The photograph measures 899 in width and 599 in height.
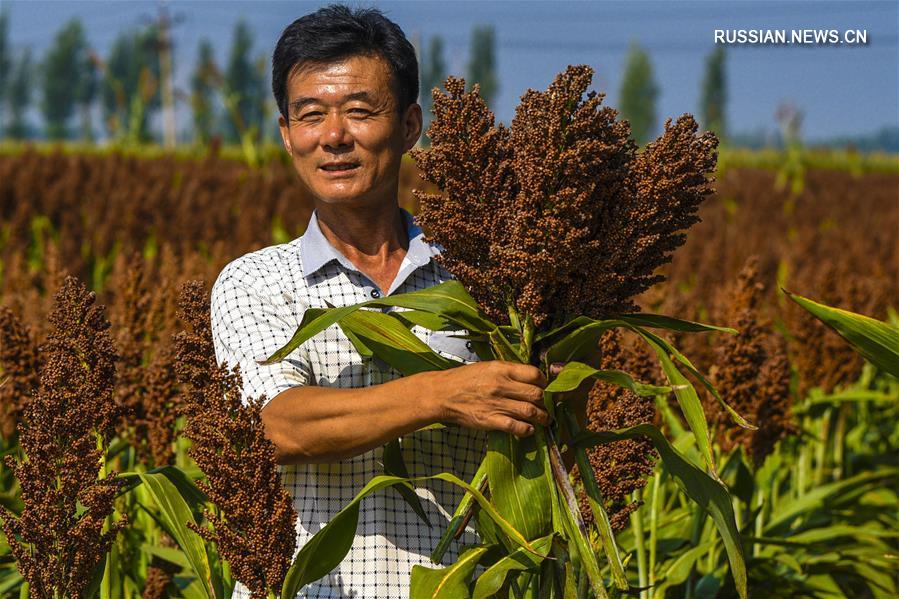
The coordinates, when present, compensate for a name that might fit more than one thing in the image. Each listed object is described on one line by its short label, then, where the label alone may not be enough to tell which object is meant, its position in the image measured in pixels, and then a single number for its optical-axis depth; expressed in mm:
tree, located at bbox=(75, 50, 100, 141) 123975
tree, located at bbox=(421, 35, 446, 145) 115688
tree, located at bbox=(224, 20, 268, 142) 123644
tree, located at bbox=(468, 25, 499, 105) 135950
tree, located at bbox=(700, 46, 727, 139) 115750
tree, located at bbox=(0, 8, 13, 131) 125125
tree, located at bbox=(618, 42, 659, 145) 129125
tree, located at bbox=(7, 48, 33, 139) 127688
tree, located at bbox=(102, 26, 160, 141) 124000
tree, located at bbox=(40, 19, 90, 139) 126688
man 2588
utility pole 49250
